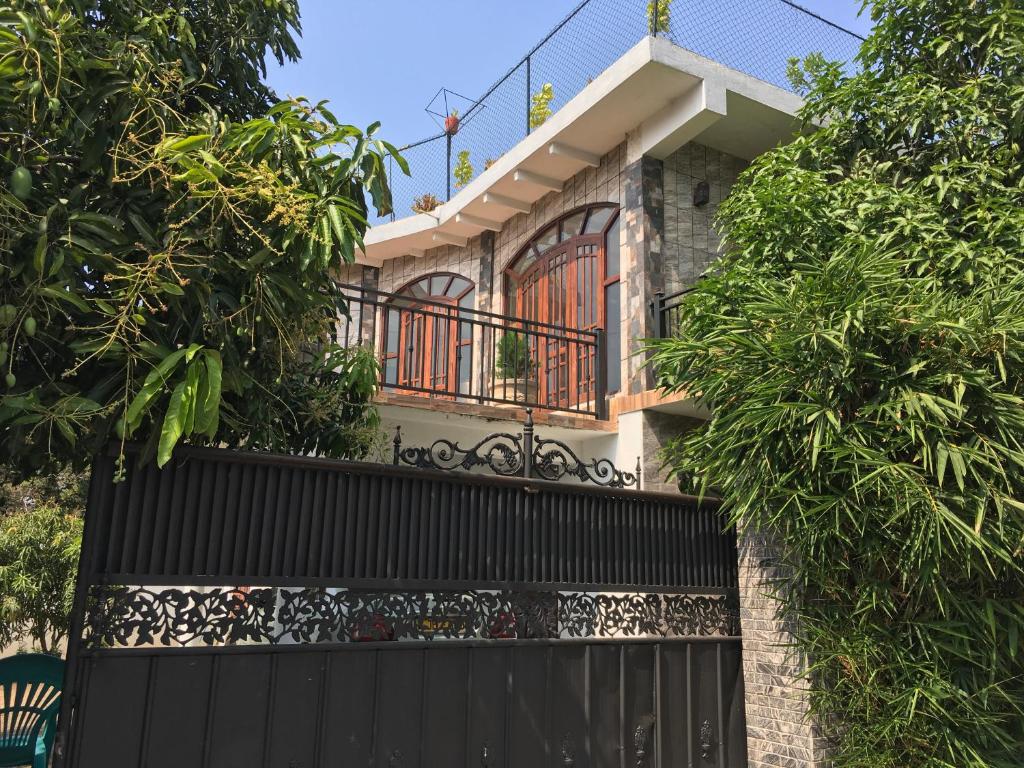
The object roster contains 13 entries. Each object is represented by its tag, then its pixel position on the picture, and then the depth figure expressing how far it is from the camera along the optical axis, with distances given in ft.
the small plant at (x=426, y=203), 36.01
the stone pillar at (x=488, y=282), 31.94
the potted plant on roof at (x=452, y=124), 35.73
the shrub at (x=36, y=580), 20.95
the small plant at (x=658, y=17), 22.95
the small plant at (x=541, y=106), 31.14
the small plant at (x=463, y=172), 35.55
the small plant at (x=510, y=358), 26.96
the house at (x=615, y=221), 21.76
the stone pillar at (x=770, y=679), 14.98
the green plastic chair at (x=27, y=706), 12.46
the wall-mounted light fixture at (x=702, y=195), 25.00
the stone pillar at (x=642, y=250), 23.26
